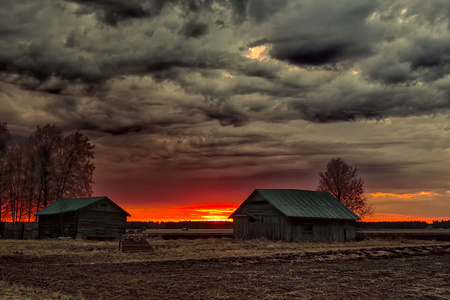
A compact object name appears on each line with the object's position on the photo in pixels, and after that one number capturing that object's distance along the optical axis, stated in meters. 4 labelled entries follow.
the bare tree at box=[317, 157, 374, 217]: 71.62
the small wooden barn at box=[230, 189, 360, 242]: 49.91
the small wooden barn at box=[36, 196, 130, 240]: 50.47
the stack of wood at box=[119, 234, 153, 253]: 33.31
